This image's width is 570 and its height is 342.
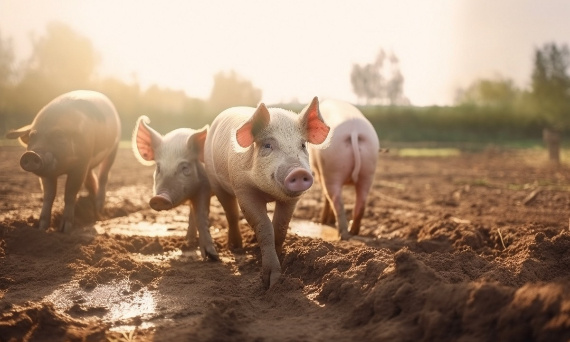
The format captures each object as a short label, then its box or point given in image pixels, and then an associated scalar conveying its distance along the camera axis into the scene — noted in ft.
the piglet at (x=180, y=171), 17.63
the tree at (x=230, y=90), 165.99
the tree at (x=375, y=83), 199.89
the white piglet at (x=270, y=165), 13.56
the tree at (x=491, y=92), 174.70
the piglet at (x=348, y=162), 21.21
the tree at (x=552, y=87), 117.60
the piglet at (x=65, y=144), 20.11
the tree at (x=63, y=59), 132.04
